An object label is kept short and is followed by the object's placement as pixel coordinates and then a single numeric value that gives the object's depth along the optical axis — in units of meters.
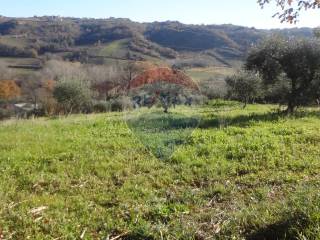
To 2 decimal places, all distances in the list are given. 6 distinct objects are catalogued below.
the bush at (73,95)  21.96
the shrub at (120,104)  16.20
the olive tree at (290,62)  11.75
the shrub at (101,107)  20.99
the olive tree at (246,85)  17.19
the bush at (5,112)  28.92
